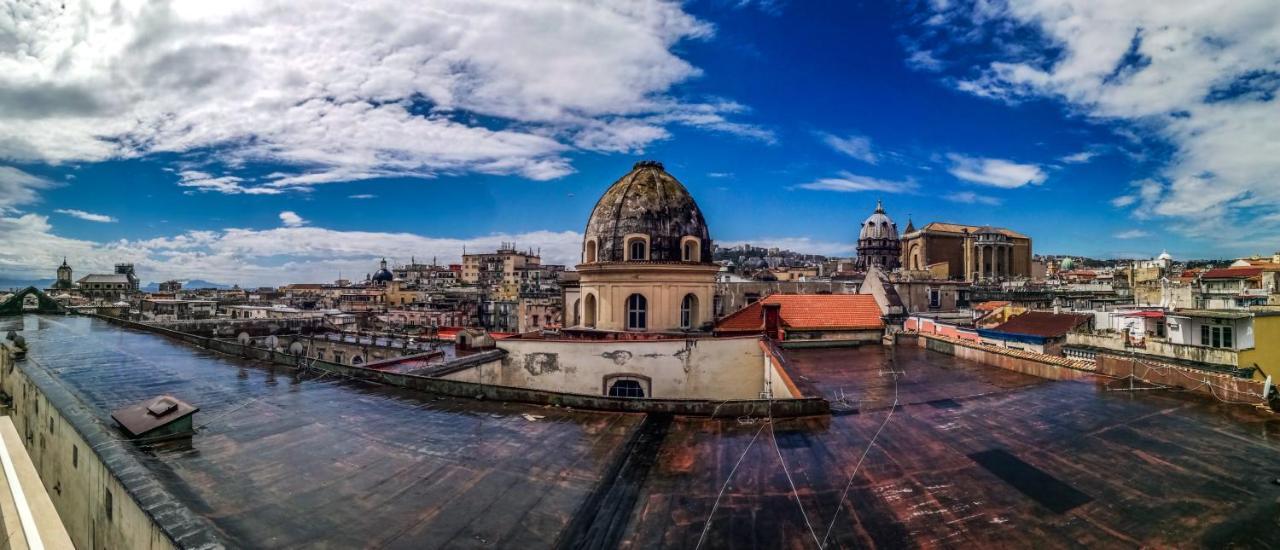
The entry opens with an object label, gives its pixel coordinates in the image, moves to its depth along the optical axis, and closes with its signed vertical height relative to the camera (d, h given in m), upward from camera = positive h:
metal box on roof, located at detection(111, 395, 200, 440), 8.19 -2.11
